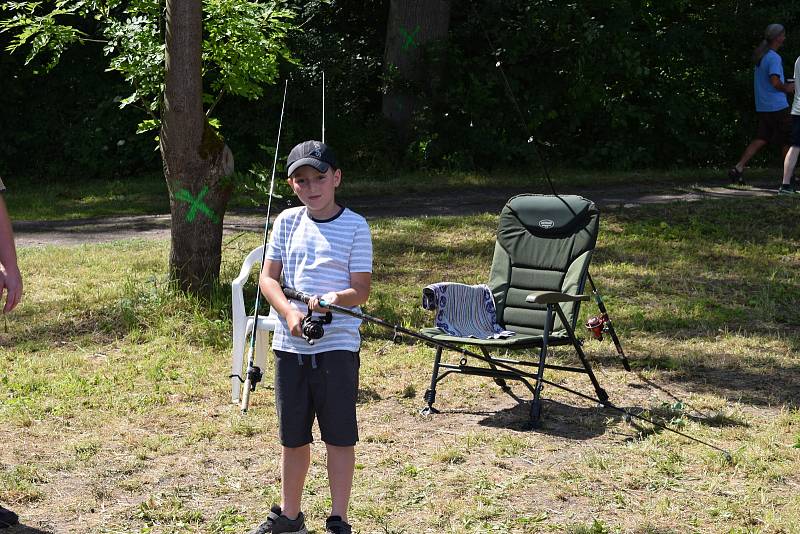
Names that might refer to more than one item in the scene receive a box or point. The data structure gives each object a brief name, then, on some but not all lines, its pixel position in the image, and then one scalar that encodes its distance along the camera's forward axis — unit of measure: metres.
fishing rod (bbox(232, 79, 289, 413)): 4.44
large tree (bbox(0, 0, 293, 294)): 8.16
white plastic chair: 6.32
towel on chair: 6.37
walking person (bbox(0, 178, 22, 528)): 4.02
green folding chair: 6.32
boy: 4.09
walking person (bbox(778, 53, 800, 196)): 11.87
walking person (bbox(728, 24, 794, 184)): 12.98
